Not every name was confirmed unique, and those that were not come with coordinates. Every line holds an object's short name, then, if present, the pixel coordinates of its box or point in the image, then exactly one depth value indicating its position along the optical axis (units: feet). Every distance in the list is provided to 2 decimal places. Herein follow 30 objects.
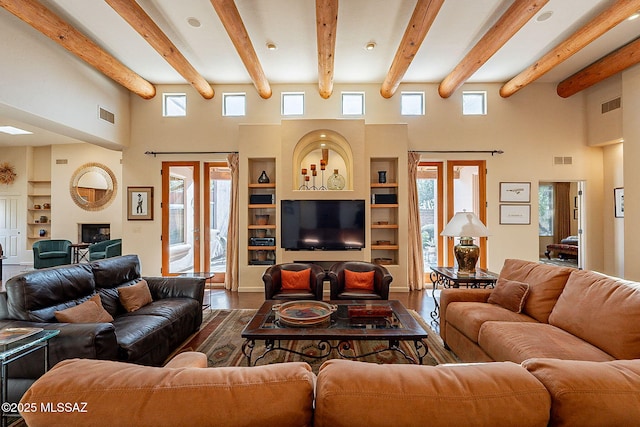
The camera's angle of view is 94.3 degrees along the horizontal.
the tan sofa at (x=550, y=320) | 6.19
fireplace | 25.71
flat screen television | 17.13
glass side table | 5.55
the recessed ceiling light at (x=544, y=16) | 12.13
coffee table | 7.66
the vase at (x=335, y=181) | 18.33
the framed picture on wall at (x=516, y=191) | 18.79
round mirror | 25.36
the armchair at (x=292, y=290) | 12.56
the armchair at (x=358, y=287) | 12.61
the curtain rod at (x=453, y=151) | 18.75
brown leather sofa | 6.69
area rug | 9.24
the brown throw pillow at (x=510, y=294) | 8.82
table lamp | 11.97
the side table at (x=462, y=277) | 11.56
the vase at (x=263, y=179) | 18.34
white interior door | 27.25
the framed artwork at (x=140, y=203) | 19.17
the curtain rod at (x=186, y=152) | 18.95
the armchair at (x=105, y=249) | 20.76
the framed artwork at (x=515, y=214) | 18.79
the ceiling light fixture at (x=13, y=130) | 21.28
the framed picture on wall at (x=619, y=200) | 17.49
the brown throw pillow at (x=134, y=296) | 10.07
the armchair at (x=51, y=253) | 21.43
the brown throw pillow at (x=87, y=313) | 7.72
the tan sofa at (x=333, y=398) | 2.58
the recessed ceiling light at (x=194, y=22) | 12.48
